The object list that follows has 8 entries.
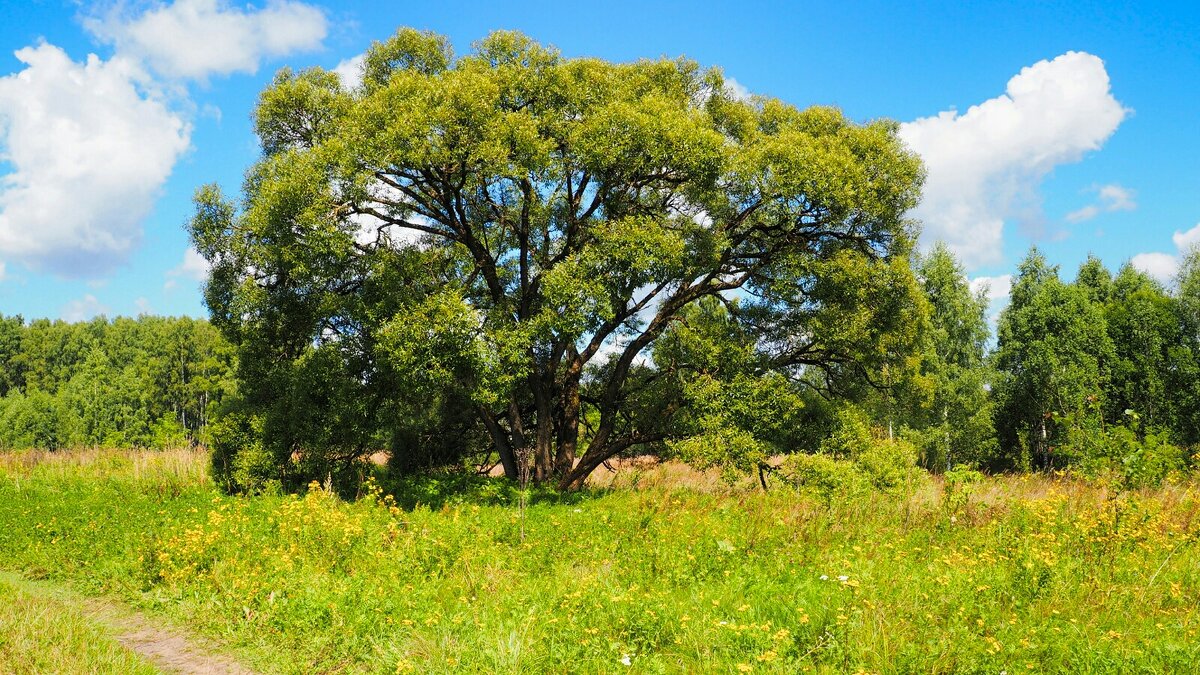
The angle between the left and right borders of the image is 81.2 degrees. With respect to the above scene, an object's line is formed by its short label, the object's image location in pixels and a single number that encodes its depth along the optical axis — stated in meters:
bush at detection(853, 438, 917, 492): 15.07
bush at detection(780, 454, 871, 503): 12.95
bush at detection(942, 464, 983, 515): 10.52
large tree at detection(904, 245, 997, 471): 39.44
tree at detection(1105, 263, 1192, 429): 39.06
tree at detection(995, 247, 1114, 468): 39.22
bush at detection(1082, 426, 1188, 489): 9.54
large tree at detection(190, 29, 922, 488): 14.62
